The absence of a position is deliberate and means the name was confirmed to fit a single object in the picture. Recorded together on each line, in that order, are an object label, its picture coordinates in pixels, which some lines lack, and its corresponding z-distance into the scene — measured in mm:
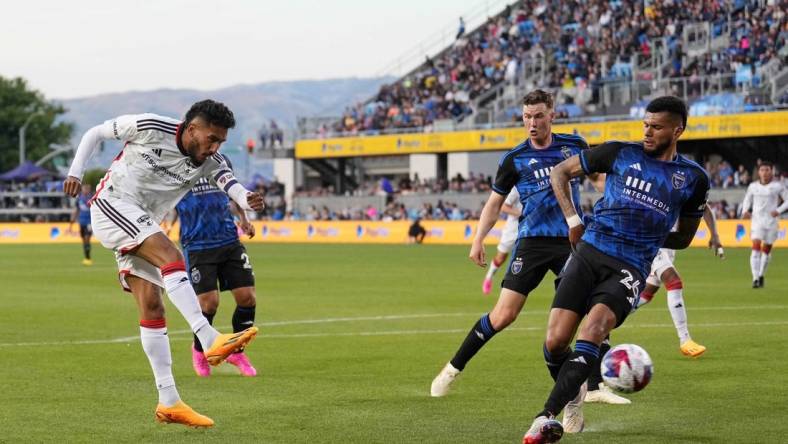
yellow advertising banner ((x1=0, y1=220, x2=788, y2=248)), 42188
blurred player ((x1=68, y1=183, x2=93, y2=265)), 36781
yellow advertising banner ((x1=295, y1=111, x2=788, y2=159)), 46531
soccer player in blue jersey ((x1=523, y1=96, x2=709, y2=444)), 8359
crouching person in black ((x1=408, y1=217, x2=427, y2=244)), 51059
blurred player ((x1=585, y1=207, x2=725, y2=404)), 13727
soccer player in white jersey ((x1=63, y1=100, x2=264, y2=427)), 9031
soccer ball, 8602
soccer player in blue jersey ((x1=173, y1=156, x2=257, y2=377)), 12891
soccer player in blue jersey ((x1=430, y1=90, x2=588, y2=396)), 10578
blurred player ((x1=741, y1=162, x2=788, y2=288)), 25031
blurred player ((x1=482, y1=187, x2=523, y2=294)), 24109
